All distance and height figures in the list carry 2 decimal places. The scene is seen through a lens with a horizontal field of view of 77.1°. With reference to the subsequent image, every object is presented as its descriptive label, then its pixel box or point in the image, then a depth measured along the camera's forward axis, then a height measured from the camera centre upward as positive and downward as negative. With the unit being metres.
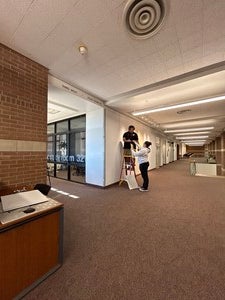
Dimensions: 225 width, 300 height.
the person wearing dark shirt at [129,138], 5.57 +0.55
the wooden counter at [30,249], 1.21 -0.94
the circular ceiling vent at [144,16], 1.71 +1.78
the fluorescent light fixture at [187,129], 9.88 +1.71
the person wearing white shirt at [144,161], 4.83 -0.31
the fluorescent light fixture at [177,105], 4.04 +1.57
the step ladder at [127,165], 5.61 -0.52
